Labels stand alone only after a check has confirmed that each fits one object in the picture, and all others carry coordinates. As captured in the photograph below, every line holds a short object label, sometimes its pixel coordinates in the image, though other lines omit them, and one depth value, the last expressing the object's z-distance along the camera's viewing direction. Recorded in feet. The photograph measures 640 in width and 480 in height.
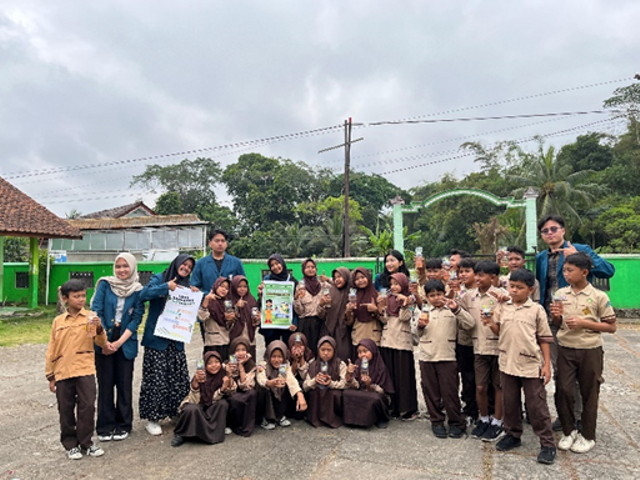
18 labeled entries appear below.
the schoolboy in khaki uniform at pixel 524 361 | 12.17
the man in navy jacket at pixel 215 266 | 16.89
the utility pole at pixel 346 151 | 62.69
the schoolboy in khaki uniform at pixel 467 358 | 14.79
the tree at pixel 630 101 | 96.70
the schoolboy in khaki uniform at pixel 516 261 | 14.30
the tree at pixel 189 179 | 138.92
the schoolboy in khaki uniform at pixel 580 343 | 12.35
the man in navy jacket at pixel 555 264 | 13.39
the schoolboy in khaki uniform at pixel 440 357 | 13.91
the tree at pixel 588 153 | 100.27
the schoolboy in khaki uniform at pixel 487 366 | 13.60
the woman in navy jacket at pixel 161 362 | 14.44
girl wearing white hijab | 13.92
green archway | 47.88
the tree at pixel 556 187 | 79.97
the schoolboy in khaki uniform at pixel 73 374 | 12.55
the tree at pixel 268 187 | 122.31
